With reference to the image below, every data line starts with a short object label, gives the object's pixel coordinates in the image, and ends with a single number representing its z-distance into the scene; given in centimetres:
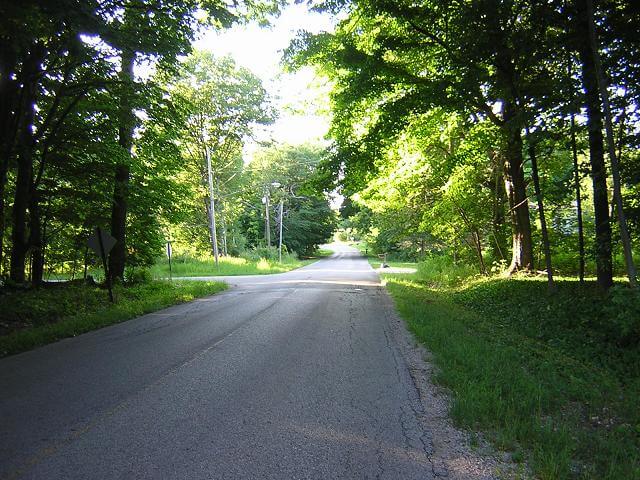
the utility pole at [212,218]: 2888
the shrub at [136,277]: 1594
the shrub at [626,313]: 541
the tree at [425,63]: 847
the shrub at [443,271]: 1762
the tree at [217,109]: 3028
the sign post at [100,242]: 1116
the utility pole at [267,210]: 4107
